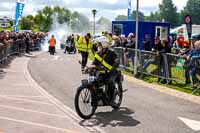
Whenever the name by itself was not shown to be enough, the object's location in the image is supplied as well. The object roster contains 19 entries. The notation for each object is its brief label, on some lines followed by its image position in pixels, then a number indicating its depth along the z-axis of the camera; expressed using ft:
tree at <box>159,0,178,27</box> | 495.94
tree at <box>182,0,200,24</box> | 497.46
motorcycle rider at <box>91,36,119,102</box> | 37.52
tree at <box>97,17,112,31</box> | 207.10
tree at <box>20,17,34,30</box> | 376.48
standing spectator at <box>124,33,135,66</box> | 69.49
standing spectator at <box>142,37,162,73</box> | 60.77
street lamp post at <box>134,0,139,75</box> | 66.33
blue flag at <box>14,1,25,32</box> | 127.44
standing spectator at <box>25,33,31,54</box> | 135.07
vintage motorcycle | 35.12
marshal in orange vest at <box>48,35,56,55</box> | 136.22
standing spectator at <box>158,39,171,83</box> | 57.62
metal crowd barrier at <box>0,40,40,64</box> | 87.41
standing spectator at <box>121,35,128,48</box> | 78.24
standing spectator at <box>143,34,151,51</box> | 82.34
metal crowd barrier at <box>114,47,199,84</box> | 55.11
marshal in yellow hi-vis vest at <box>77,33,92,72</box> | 78.38
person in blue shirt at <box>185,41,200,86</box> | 51.01
